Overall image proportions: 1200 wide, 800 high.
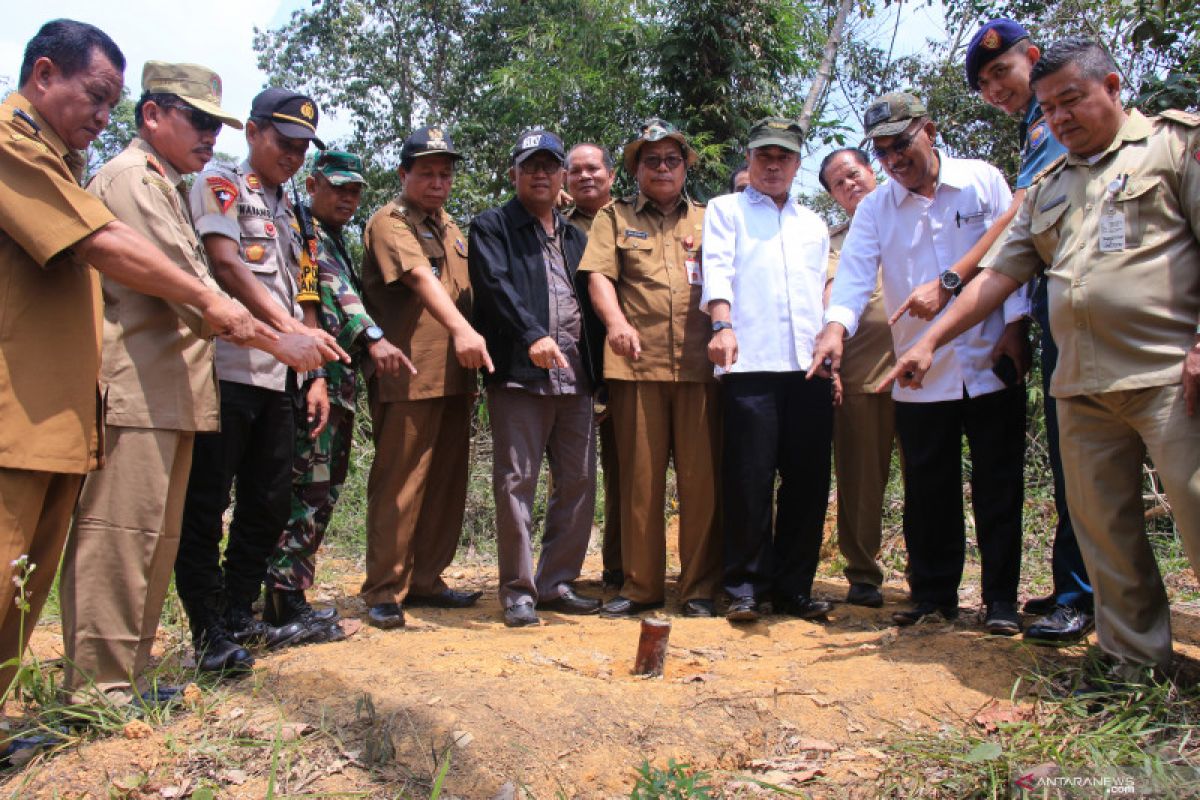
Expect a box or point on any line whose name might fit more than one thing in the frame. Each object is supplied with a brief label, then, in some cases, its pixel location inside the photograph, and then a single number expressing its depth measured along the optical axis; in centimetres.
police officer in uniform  335
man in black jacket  420
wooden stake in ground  328
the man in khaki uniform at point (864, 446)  456
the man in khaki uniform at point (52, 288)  248
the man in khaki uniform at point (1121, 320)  271
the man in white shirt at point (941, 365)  370
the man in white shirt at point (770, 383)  409
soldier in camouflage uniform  387
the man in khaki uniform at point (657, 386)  427
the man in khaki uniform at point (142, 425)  285
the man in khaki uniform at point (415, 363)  416
